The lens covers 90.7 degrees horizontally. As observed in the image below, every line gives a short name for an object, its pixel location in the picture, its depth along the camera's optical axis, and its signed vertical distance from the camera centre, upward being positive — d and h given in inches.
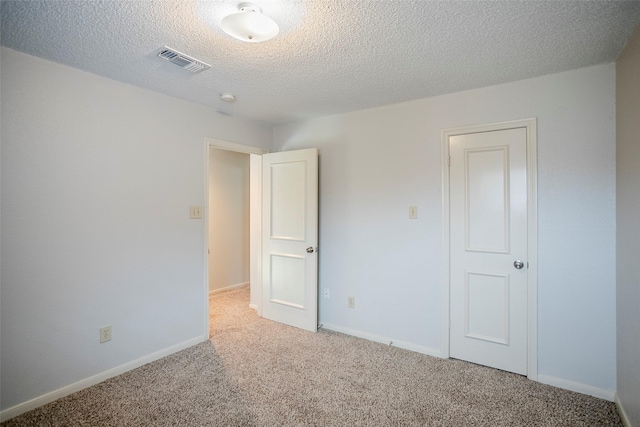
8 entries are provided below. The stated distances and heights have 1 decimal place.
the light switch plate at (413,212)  111.8 +1.1
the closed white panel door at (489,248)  95.2 -10.4
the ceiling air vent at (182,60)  77.0 +40.0
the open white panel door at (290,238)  129.7 -9.7
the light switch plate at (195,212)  115.6 +1.2
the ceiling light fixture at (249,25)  58.4 +36.2
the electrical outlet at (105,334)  92.9 -35.2
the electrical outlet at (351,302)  127.2 -35.1
